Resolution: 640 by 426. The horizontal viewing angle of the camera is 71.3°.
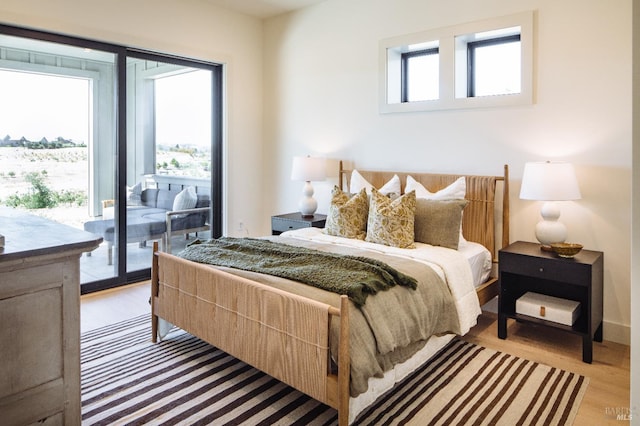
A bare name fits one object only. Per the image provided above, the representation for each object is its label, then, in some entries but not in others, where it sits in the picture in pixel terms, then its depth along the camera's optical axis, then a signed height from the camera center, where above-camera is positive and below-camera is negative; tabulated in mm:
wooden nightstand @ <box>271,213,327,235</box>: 4414 -163
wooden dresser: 1516 -425
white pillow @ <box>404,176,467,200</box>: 3611 +108
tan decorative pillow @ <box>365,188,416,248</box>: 3277 -116
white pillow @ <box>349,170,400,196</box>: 4008 +195
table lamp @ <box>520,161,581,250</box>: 3012 +101
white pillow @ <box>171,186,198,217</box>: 4867 +79
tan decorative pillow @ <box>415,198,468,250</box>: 3316 -125
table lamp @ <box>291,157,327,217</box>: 4547 +337
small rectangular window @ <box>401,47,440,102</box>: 4141 +1247
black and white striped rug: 2209 -1023
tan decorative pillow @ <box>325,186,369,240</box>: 3576 -93
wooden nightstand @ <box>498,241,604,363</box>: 2846 -532
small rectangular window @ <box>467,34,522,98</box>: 3674 +1184
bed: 2012 -594
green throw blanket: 2296 -349
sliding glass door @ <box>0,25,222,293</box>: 3760 +603
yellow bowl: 2979 -301
